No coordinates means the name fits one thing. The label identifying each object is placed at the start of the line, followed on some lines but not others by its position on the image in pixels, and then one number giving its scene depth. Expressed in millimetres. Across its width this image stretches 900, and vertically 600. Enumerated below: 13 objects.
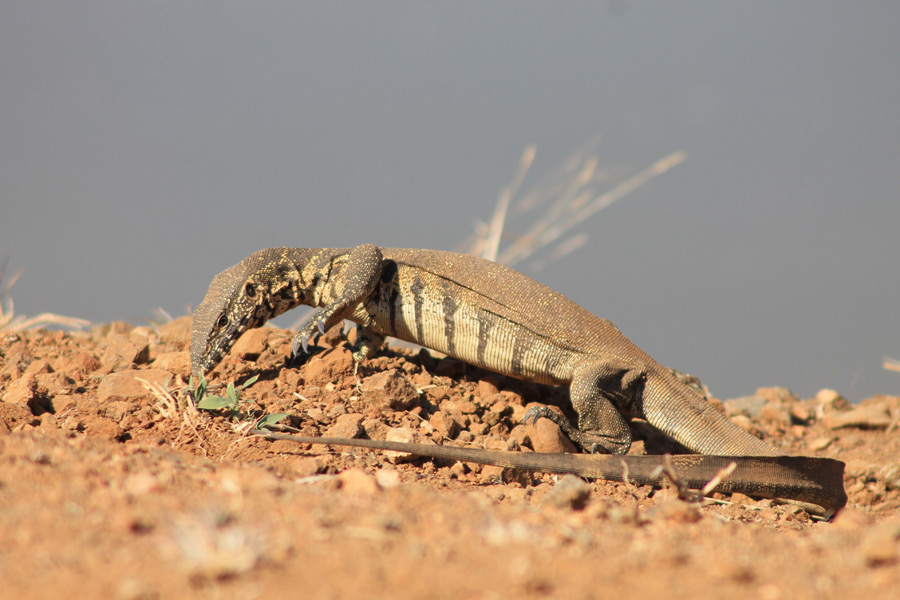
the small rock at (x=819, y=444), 15695
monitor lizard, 12500
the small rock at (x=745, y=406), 16719
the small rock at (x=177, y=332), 14305
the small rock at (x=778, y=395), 18245
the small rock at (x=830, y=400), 18127
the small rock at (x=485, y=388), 13320
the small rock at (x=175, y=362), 12338
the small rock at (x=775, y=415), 16594
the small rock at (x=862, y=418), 16458
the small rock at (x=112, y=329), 16844
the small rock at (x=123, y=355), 12195
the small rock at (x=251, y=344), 13219
